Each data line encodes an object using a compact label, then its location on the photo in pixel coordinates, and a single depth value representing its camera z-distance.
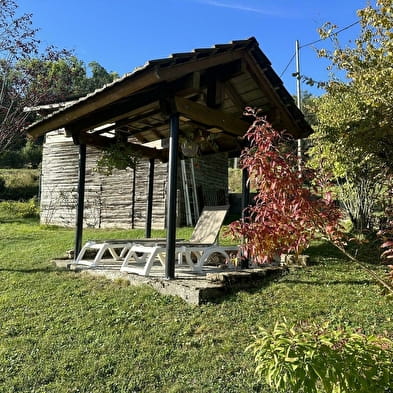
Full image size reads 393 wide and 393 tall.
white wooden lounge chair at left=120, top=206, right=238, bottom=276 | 5.10
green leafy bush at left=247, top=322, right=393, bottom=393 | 1.81
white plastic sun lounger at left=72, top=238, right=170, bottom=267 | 5.74
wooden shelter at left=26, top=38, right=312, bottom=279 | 4.64
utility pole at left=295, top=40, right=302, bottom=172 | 17.62
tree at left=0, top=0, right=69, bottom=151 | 8.46
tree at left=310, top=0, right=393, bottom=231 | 6.20
